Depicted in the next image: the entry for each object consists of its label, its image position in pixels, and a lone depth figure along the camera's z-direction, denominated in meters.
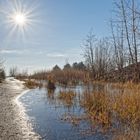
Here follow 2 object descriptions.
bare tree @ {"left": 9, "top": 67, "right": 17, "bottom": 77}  35.68
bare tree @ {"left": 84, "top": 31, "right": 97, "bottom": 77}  18.34
